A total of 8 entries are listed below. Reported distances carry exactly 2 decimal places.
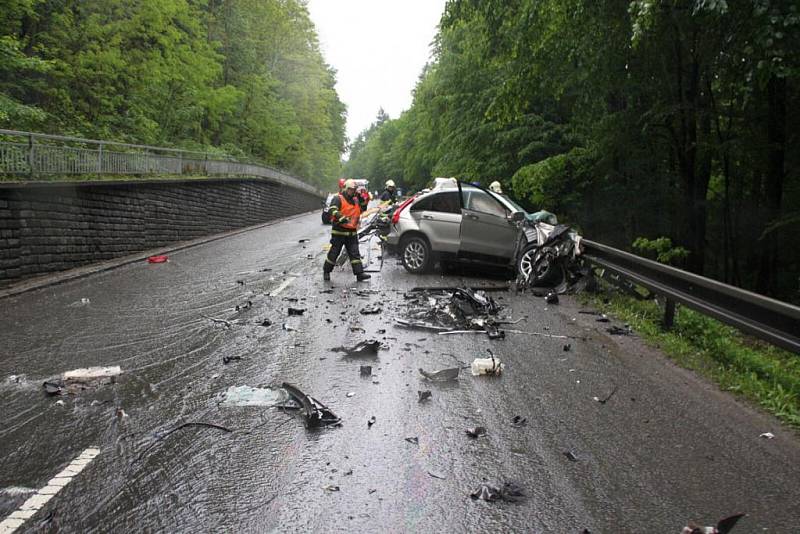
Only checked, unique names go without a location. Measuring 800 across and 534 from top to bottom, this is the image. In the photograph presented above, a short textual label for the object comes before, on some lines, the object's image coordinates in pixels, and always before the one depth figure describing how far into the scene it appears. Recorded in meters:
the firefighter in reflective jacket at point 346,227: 11.96
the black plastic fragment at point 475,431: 4.33
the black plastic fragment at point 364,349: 6.49
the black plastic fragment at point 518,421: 4.56
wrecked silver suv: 12.09
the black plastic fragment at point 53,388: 5.17
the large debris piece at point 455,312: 8.00
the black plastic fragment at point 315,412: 4.47
